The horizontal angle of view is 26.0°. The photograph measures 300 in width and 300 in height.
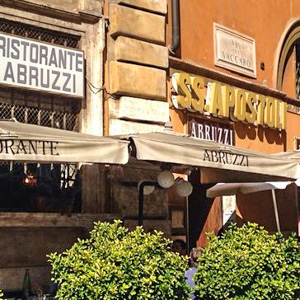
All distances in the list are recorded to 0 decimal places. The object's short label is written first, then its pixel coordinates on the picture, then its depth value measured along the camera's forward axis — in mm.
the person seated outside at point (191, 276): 7016
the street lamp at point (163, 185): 8266
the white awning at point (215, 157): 6664
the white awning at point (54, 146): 5629
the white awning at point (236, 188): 9531
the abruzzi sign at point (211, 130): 10367
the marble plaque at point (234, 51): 11195
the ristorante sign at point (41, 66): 7906
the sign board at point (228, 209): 11305
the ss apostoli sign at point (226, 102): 10079
